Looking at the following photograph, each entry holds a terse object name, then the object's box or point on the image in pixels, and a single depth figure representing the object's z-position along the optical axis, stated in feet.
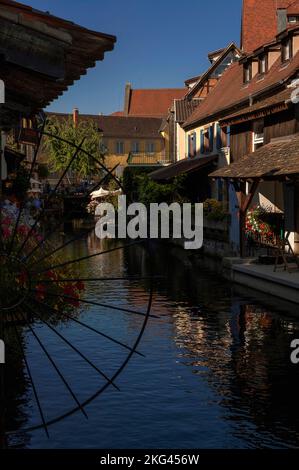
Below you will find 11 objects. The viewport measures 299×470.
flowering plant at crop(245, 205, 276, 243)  79.00
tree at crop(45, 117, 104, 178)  271.90
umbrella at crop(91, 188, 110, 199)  213.87
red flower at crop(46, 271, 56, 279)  31.37
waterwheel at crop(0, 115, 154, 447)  28.09
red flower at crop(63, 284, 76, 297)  28.06
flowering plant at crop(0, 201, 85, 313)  28.22
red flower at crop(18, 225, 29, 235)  33.73
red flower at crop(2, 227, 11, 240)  30.72
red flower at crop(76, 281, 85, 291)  27.49
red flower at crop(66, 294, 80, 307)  27.55
